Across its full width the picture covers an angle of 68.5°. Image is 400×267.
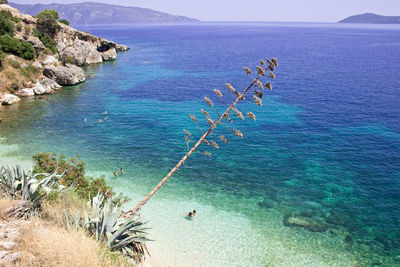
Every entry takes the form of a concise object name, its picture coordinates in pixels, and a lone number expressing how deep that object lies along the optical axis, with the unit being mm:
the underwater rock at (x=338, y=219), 20578
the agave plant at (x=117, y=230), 11984
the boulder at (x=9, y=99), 42719
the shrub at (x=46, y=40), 68312
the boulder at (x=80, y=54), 68625
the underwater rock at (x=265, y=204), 22172
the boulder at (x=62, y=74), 54750
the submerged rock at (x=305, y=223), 19891
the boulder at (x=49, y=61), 57306
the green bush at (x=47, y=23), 72312
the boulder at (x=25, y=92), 47425
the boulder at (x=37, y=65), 53512
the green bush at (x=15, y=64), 49188
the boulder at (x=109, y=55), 88812
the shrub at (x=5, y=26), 56047
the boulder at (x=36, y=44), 59784
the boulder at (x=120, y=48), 112969
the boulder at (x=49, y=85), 50975
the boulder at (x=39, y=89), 49250
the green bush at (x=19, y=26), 64425
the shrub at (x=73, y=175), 18500
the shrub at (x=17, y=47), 52500
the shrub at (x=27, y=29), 66425
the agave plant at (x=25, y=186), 13883
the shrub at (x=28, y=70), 49616
